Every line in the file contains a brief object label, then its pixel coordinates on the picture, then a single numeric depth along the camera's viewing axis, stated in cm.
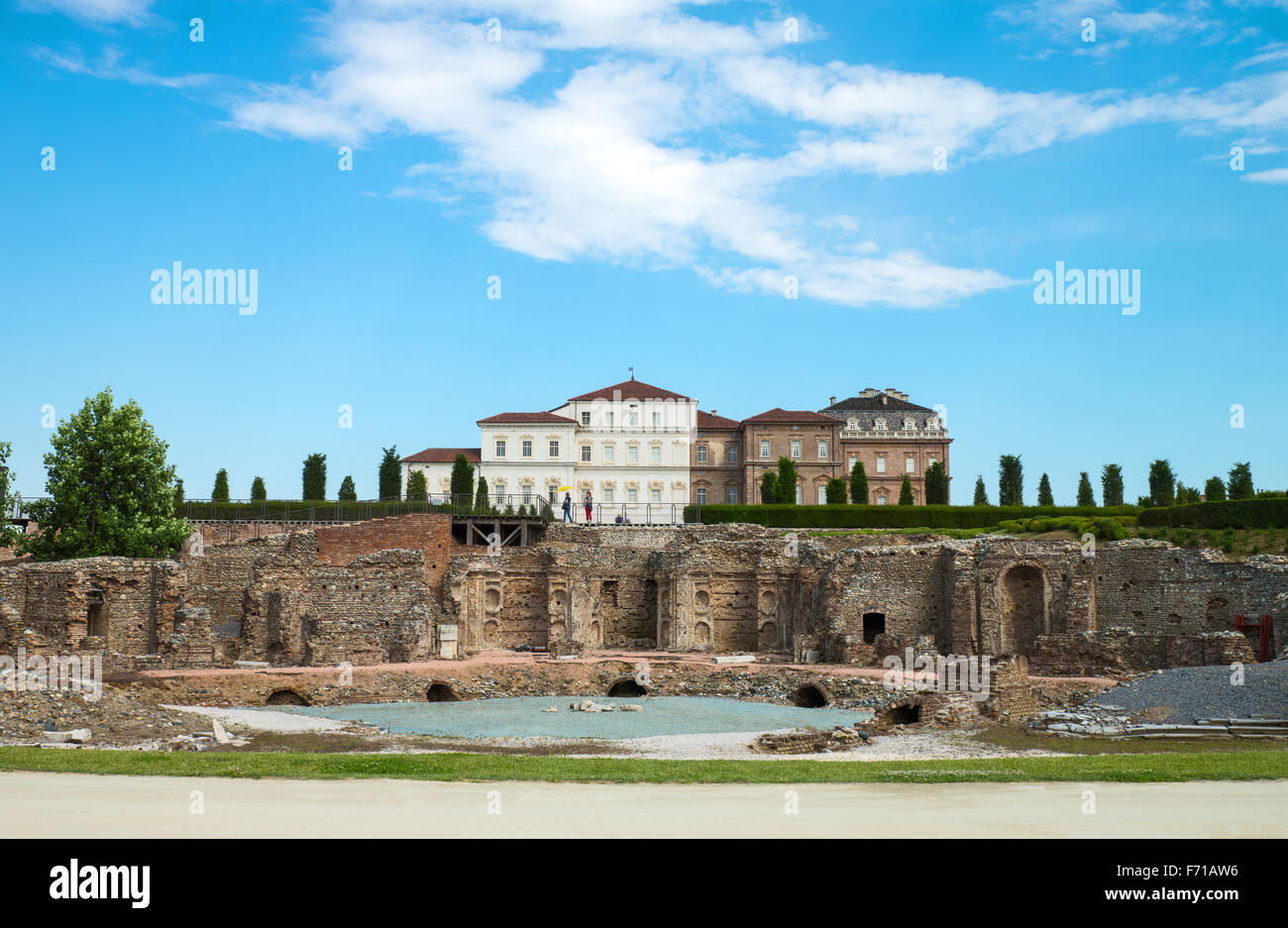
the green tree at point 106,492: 4491
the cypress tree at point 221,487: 7384
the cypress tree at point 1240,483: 5359
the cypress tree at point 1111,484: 7850
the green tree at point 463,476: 8056
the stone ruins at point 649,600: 3400
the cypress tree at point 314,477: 7912
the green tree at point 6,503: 4625
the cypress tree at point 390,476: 8600
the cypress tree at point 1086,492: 7681
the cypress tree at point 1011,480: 8219
